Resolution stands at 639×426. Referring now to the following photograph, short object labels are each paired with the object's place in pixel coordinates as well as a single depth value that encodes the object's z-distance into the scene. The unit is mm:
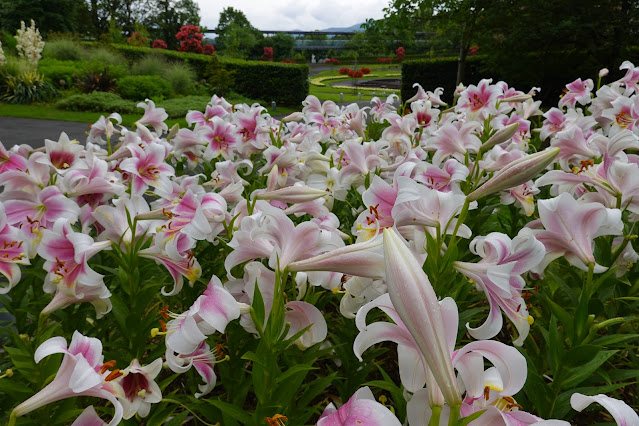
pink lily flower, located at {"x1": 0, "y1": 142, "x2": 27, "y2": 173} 1610
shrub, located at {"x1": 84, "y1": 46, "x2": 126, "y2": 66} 16516
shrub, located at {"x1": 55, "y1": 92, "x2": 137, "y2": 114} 11969
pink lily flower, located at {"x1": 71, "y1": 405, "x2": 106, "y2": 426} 867
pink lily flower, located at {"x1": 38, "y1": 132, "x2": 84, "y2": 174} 1718
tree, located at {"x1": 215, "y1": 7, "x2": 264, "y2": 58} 23914
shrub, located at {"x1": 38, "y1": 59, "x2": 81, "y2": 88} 14086
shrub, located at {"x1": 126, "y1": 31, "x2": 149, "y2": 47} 24427
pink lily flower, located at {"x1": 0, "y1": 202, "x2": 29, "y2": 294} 1237
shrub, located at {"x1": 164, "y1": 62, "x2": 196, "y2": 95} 15484
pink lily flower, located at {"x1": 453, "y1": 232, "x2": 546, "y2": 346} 856
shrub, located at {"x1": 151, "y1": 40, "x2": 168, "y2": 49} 26033
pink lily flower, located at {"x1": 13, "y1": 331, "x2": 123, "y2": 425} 769
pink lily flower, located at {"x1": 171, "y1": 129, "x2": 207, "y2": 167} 2311
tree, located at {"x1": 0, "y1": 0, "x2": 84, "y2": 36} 26297
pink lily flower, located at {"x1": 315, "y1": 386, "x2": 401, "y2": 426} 568
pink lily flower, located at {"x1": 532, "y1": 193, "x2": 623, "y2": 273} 1029
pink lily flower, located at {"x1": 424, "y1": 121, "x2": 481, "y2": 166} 1937
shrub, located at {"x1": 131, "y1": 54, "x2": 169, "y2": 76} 16391
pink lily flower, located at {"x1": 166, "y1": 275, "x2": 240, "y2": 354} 897
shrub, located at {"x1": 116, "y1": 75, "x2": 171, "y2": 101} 13727
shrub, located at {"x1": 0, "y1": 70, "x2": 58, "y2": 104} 12669
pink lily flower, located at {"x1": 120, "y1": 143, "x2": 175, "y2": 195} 1659
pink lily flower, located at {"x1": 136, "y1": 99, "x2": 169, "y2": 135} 2555
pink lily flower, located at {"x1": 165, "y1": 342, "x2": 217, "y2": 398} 1102
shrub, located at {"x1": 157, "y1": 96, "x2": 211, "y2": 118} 11469
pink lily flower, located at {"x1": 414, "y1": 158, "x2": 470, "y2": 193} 1548
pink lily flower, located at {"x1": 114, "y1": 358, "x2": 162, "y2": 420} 1013
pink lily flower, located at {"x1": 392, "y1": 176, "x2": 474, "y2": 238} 971
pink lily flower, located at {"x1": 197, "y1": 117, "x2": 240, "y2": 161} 2346
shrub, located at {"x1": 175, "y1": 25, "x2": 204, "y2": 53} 22688
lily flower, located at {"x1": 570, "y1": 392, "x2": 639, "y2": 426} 551
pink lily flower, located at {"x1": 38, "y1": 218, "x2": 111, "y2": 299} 1176
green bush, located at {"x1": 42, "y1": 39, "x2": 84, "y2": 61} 17391
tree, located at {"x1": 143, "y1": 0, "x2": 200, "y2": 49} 43562
